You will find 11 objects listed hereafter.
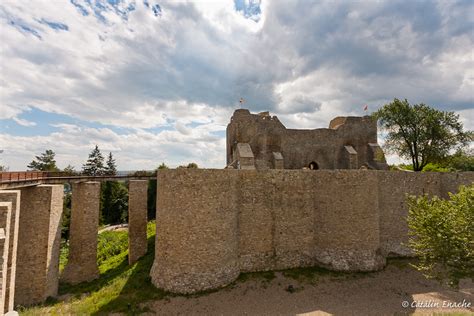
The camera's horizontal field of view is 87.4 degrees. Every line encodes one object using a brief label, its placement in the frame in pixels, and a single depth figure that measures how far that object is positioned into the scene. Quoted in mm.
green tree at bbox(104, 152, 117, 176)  58106
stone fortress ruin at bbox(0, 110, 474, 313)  12461
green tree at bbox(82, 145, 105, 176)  54938
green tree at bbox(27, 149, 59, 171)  45712
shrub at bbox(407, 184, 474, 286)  9562
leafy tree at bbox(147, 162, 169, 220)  40438
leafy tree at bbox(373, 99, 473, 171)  22750
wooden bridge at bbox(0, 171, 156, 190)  11430
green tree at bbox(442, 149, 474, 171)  22919
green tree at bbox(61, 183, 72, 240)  36719
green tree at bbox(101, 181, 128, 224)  46156
